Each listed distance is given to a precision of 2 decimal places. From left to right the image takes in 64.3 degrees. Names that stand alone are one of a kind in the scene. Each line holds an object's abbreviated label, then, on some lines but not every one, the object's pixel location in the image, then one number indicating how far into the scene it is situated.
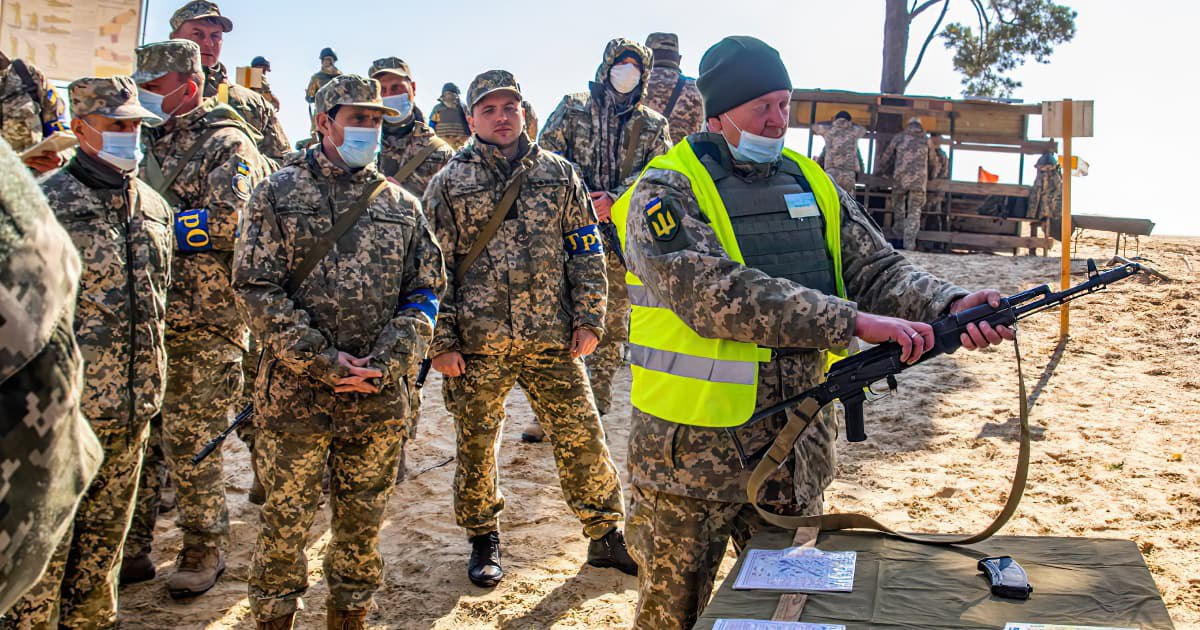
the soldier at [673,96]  8.44
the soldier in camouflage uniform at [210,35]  6.23
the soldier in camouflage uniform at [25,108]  6.25
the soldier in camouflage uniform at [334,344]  3.76
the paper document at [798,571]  2.28
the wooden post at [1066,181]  9.06
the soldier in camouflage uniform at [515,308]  4.72
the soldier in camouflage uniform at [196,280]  4.69
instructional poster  8.41
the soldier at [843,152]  15.13
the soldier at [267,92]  9.40
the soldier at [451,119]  11.07
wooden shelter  15.39
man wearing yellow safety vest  2.94
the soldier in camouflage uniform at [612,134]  6.69
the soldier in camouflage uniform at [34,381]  1.11
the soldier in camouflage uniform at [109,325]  3.62
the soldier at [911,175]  14.87
